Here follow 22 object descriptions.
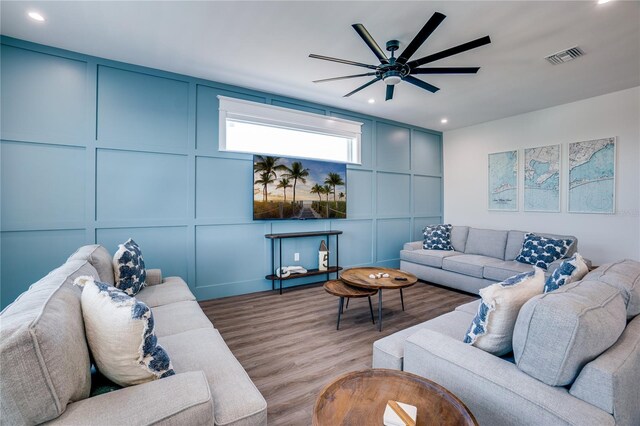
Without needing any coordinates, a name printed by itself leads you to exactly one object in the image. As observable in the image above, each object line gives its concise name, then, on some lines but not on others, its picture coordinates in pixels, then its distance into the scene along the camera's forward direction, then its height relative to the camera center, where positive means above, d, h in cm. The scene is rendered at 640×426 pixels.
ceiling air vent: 288 +171
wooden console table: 397 -68
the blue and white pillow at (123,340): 106 -50
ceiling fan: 212 +136
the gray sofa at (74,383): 80 -61
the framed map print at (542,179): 446 +59
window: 388 +125
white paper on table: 97 -73
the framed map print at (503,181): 497 +61
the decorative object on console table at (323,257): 440 -71
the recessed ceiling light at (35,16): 239 +170
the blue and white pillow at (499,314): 134 -49
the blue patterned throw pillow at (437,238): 490 -44
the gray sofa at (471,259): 381 -71
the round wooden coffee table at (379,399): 101 -75
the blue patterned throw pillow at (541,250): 361 -48
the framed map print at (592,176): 395 +57
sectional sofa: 104 -64
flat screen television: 398 +36
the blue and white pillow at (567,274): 167 -37
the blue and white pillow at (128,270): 238 -53
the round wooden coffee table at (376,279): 280 -72
